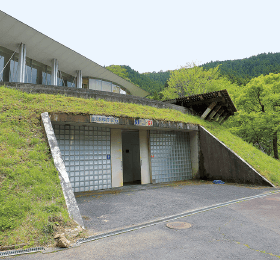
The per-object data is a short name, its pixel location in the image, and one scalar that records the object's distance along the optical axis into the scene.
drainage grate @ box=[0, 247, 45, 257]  3.16
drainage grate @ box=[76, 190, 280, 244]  3.82
